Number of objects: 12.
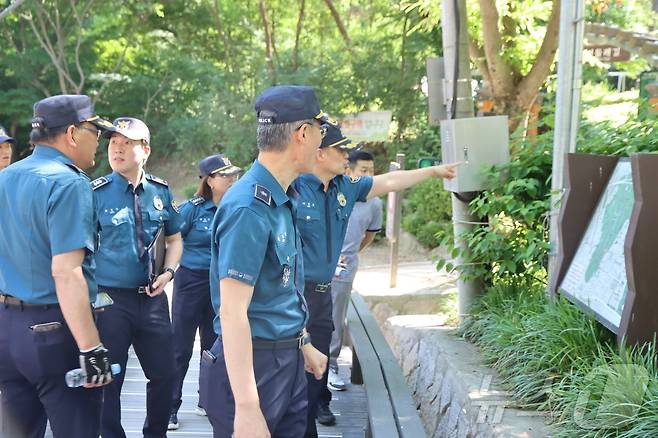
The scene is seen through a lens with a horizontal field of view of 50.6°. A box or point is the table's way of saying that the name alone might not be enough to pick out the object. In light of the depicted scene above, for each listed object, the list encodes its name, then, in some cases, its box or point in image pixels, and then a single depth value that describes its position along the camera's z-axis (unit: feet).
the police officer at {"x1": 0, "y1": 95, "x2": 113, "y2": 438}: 9.10
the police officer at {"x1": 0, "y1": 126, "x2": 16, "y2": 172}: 17.02
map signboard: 11.00
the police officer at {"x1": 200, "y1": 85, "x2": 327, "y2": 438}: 7.38
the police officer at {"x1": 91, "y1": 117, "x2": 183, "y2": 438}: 12.09
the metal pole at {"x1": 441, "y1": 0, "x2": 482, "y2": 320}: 16.44
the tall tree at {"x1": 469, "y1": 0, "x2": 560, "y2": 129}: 29.50
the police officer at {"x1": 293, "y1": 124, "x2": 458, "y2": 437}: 12.83
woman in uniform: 15.55
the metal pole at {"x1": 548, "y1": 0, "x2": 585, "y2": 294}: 14.01
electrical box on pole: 15.51
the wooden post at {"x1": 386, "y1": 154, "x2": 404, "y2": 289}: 31.30
